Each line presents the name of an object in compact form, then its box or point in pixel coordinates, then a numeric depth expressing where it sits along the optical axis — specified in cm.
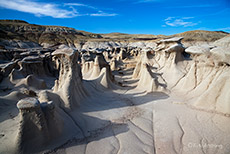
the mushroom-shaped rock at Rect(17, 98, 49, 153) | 285
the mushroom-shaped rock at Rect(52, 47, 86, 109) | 489
